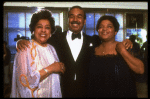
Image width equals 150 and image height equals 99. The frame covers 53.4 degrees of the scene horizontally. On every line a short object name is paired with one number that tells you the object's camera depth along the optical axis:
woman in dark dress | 1.51
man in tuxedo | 1.83
